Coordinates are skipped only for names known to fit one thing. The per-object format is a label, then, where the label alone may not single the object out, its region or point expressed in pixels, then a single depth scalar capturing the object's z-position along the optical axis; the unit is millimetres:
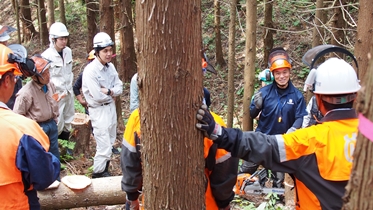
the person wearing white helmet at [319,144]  2258
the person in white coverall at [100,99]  5727
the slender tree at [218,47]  12448
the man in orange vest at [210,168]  2699
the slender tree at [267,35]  11162
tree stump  7027
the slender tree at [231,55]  6488
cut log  3959
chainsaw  5316
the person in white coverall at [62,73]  6508
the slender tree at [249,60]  5341
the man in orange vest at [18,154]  2459
